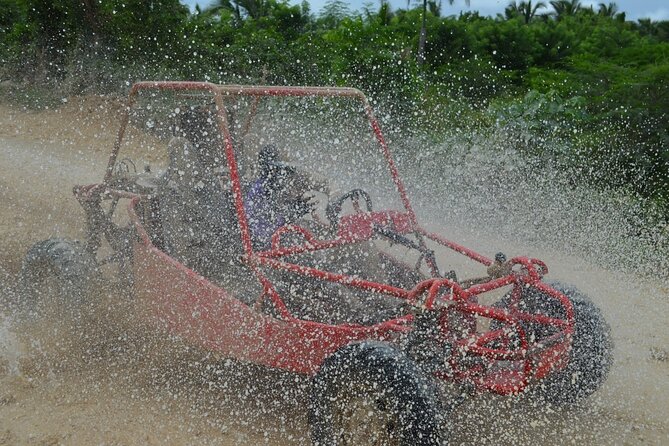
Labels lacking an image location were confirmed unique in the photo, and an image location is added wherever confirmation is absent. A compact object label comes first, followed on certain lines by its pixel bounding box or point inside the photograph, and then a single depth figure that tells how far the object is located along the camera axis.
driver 4.02
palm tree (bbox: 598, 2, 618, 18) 29.11
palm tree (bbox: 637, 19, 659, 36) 22.85
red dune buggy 2.88
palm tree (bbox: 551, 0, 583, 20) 29.35
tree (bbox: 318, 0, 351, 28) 16.11
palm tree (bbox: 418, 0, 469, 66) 13.73
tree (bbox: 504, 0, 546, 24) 28.31
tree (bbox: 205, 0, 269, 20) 18.11
